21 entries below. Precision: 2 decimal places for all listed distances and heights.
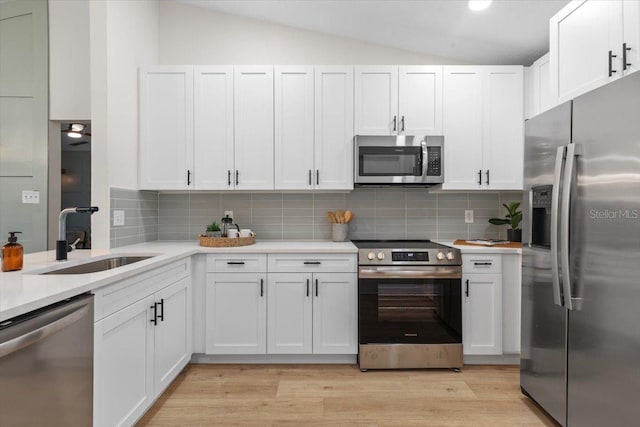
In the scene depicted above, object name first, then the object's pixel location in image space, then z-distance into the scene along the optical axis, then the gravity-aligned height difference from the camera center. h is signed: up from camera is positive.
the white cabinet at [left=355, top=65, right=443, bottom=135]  3.16 +0.95
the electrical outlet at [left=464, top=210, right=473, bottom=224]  3.57 -0.03
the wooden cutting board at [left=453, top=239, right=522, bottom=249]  3.00 -0.25
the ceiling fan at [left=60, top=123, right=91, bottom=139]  3.23 +0.71
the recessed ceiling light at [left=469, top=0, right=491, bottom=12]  2.62 +1.47
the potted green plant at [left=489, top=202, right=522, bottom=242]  3.30 -0.08
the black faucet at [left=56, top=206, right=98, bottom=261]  2.08 -0.14
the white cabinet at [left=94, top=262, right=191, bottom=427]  1.66 -0.74
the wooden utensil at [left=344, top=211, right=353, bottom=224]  3.40 -0.04
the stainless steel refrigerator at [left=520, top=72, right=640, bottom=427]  1.59 -0.21
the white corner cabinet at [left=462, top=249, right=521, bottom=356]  2.89 -0.69
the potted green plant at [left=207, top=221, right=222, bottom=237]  3.16 -0.16
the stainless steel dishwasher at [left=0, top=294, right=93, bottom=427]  1.15 -0.54
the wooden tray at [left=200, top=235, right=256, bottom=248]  3.02 -0.24
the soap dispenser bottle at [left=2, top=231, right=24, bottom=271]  1.73 -0.21
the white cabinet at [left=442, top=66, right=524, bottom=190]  3.17 +0.74
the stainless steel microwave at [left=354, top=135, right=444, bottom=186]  3.08 +0.44
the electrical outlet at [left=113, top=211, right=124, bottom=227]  2.78 -0.05
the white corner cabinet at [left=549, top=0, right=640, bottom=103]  1.79 +0.90
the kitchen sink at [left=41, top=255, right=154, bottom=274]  2.10 -0.33
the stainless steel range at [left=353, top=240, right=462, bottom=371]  2.82 -0.73
